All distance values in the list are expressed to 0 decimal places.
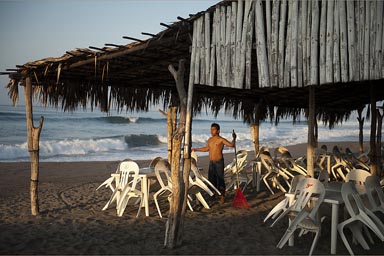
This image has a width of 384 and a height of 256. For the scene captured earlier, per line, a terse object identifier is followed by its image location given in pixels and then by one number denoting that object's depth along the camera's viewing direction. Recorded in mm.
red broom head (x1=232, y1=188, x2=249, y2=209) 5582
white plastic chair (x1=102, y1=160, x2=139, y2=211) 5238
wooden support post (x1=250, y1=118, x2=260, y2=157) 8422
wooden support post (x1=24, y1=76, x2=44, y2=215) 5188
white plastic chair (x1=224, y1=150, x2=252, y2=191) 6684
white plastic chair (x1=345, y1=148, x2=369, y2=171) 7571
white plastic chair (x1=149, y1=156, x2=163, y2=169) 5938
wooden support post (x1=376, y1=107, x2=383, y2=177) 7621
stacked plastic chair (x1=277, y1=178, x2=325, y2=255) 3439
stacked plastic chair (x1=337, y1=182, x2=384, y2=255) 3366
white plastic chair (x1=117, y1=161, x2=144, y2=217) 5038
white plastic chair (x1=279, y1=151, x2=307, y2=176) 7059
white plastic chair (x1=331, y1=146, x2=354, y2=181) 7398
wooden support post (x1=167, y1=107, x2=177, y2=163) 6664
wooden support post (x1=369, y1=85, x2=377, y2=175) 6395
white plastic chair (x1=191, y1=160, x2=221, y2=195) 5298
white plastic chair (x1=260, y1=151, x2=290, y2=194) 6660
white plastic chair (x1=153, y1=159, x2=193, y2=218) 4998
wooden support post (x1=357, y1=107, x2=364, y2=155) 10670
